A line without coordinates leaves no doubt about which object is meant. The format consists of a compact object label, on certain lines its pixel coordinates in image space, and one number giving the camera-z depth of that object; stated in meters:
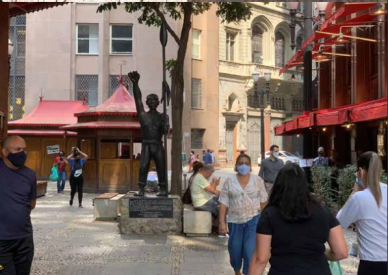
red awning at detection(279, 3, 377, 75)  14.03
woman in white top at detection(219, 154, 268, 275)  6.71
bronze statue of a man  11.22
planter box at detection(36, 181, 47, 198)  18.88
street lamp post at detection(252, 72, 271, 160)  23.04
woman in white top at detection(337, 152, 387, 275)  3.98
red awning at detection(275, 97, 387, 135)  12.25
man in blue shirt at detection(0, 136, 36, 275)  4.88
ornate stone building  42.75
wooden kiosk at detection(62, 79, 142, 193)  20.75
